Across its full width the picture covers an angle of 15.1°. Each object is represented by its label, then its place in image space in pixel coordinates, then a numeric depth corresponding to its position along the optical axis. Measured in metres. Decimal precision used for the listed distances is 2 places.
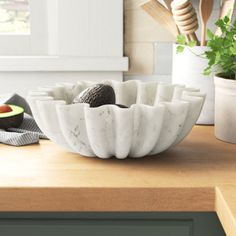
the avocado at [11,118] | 1.94
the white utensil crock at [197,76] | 2.04
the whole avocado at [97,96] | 1.74
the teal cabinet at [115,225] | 1.60
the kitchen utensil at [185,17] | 1.96
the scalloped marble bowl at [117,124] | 1.65
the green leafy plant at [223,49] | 1.81
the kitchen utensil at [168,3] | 2.10
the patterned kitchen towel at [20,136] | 1.88
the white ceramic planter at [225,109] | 1.86
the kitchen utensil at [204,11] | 2.00
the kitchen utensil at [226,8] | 1.99
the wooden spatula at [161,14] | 2.11
